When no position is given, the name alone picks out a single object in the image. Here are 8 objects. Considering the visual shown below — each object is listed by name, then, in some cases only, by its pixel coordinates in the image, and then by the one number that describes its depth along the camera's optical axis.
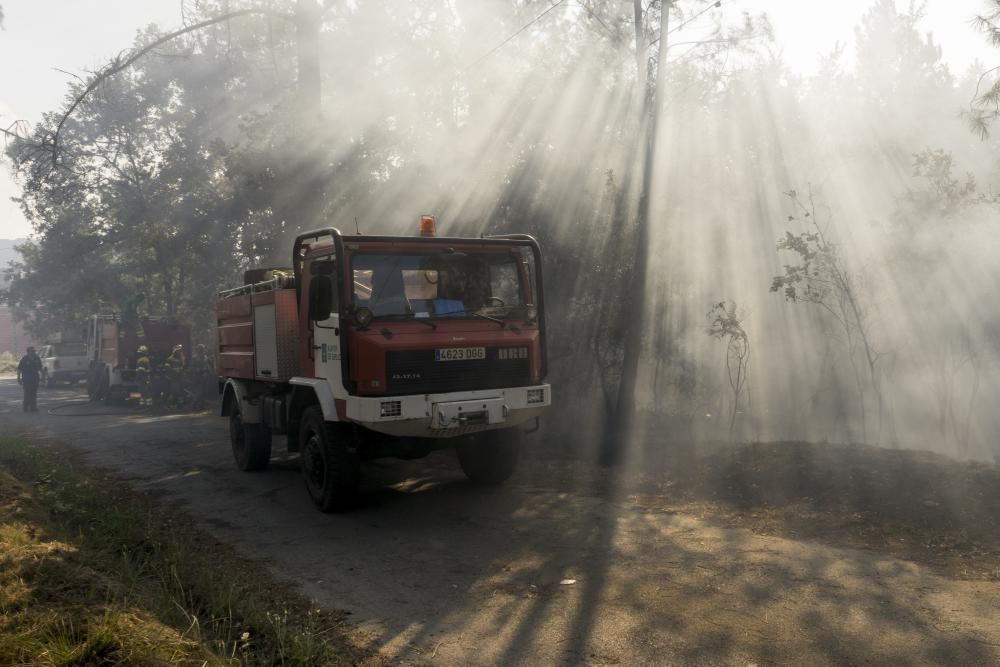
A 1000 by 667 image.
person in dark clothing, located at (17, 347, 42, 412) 22.06
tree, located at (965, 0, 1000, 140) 9.11
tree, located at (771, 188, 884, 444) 11.02
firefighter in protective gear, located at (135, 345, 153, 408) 23.73
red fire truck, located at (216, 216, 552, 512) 7.83
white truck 33.44
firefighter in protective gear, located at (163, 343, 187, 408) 23.23
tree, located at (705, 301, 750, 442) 12.16
